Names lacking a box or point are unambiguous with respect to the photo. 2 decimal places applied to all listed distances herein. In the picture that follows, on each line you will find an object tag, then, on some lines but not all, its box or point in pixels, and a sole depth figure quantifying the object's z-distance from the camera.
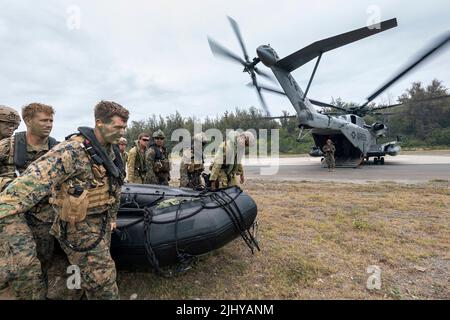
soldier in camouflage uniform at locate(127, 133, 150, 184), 5.06
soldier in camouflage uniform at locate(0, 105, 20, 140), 2.75
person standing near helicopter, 12.25
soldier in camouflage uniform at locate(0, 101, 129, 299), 1.83
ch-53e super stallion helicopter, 7.86
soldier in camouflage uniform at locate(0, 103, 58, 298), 2.31
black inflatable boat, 2.50
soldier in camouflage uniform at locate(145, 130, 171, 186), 4.95
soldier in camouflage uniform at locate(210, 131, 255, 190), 3.90
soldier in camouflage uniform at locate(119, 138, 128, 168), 4.81
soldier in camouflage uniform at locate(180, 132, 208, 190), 5.02
